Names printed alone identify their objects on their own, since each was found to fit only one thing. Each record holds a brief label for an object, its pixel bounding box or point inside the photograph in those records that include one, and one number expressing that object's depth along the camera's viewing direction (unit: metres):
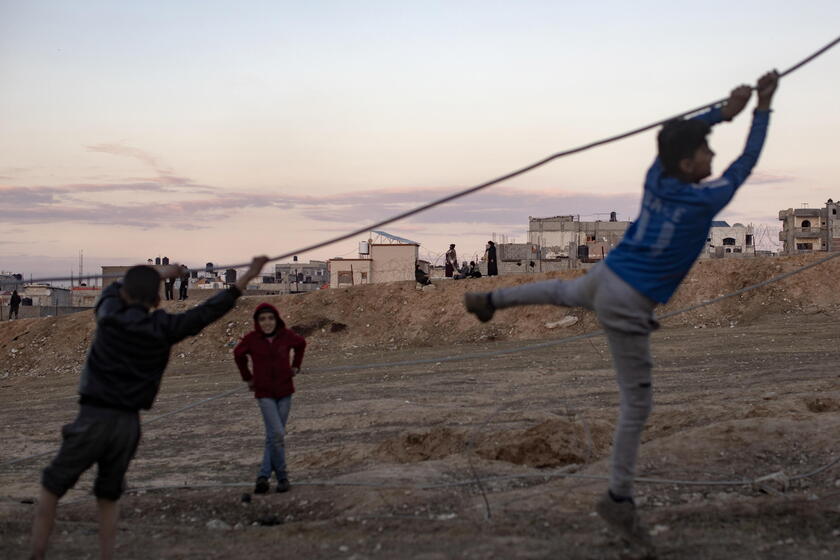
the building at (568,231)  95.12
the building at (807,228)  91.88
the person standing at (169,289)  39.78
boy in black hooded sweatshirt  4.97
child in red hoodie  8.23
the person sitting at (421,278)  32.25
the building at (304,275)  86.24
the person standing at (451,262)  37.19
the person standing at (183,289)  36.87
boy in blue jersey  4.77
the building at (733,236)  99.19
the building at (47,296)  72.55
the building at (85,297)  68.71
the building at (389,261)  58.56
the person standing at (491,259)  35.37
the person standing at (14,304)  43.29
